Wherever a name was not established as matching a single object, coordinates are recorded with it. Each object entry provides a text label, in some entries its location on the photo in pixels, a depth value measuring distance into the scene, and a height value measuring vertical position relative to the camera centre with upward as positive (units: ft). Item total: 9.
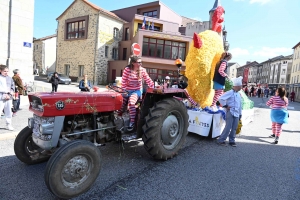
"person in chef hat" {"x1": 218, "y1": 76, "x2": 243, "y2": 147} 15.83 -1.62
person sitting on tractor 11.94 +0.18
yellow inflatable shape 17.95 +1.54
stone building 77.46 +15.52
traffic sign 14.85 +2.42
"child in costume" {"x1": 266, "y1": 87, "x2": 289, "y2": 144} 17.87 -1.66
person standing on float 17.43 +1.03
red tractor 7.68 -2.38
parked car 69.77 -0.53
